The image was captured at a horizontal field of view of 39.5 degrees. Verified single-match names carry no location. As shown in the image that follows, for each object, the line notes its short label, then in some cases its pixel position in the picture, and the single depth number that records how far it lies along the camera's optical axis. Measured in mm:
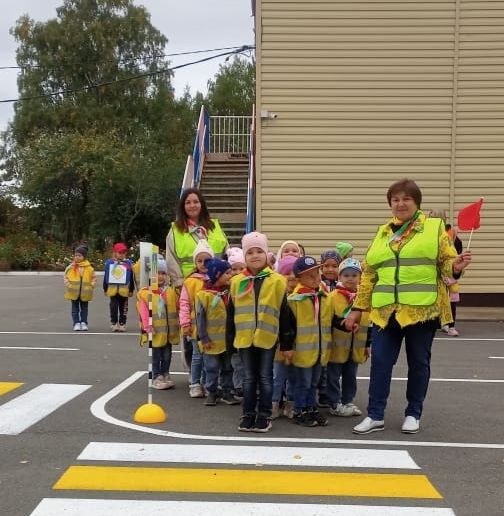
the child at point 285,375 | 6297
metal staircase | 16672
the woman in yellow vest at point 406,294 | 5676
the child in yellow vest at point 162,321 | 7586
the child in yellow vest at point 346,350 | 6387
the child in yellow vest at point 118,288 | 12883
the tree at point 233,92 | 52562
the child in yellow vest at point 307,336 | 6094
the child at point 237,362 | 7106
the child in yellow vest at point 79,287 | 13000
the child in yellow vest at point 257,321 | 5938
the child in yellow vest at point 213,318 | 6664
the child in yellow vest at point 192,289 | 6969
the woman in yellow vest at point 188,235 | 7383
